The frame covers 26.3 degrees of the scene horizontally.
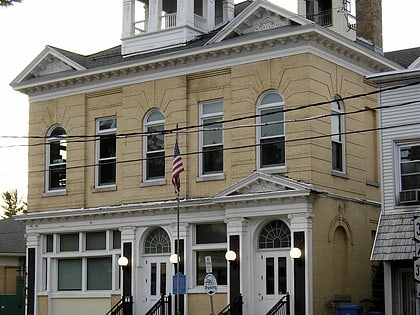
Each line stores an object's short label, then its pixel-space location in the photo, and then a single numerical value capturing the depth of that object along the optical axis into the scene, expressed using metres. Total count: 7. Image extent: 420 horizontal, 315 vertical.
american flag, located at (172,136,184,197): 30.11
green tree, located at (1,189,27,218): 87.83
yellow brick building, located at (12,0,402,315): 30.36
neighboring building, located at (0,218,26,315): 49.28
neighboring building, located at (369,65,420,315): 26.05
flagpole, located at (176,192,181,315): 30.88
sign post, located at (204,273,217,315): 26.28
